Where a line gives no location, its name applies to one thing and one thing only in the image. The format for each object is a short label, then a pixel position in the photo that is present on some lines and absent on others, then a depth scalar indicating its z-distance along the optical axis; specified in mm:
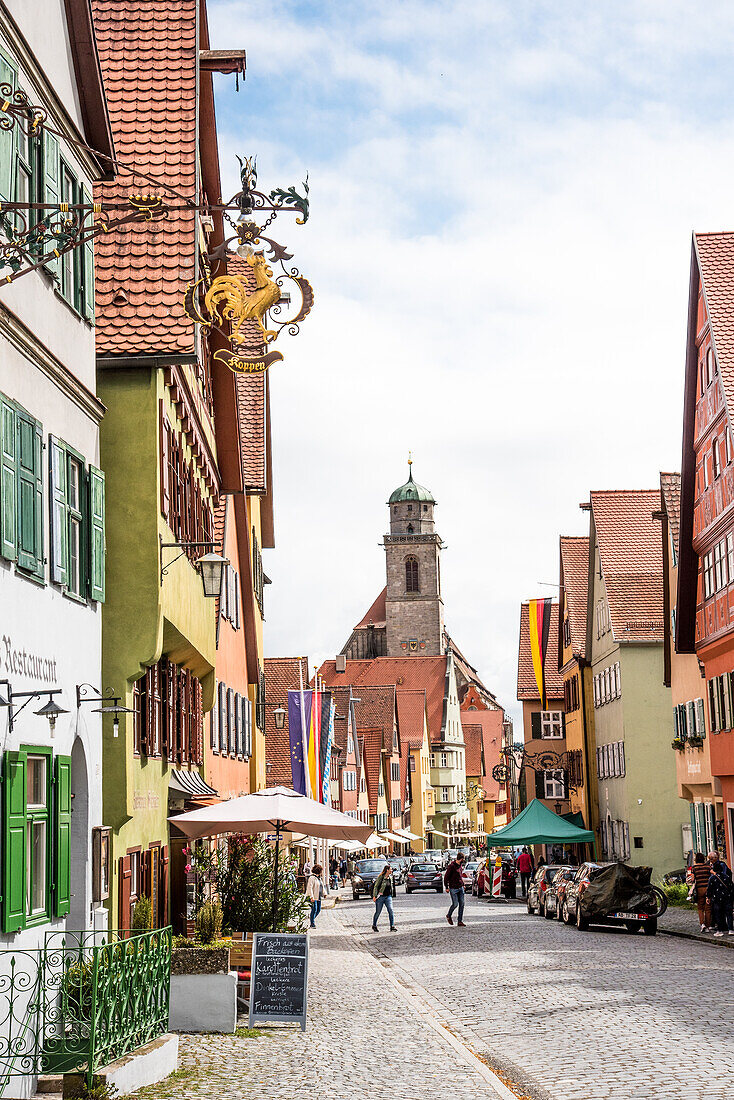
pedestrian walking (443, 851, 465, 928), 33719
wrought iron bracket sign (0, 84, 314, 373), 8852
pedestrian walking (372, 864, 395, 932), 32844
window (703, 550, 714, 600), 33781
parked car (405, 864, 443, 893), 60438
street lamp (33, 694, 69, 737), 10711
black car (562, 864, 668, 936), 29188
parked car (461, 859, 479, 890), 58394
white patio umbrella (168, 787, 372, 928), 17062
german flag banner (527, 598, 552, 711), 56562
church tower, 145375
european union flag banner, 36812
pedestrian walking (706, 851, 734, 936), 27766
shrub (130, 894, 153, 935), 14480
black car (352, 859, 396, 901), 56125
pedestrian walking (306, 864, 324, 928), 37441
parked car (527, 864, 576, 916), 37219
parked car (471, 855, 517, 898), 48188
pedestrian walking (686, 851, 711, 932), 28294
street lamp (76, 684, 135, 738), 13547
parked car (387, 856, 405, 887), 67000
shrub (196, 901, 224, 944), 15414
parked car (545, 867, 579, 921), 33844
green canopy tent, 41219
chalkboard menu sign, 15039
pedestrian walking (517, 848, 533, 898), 47938
